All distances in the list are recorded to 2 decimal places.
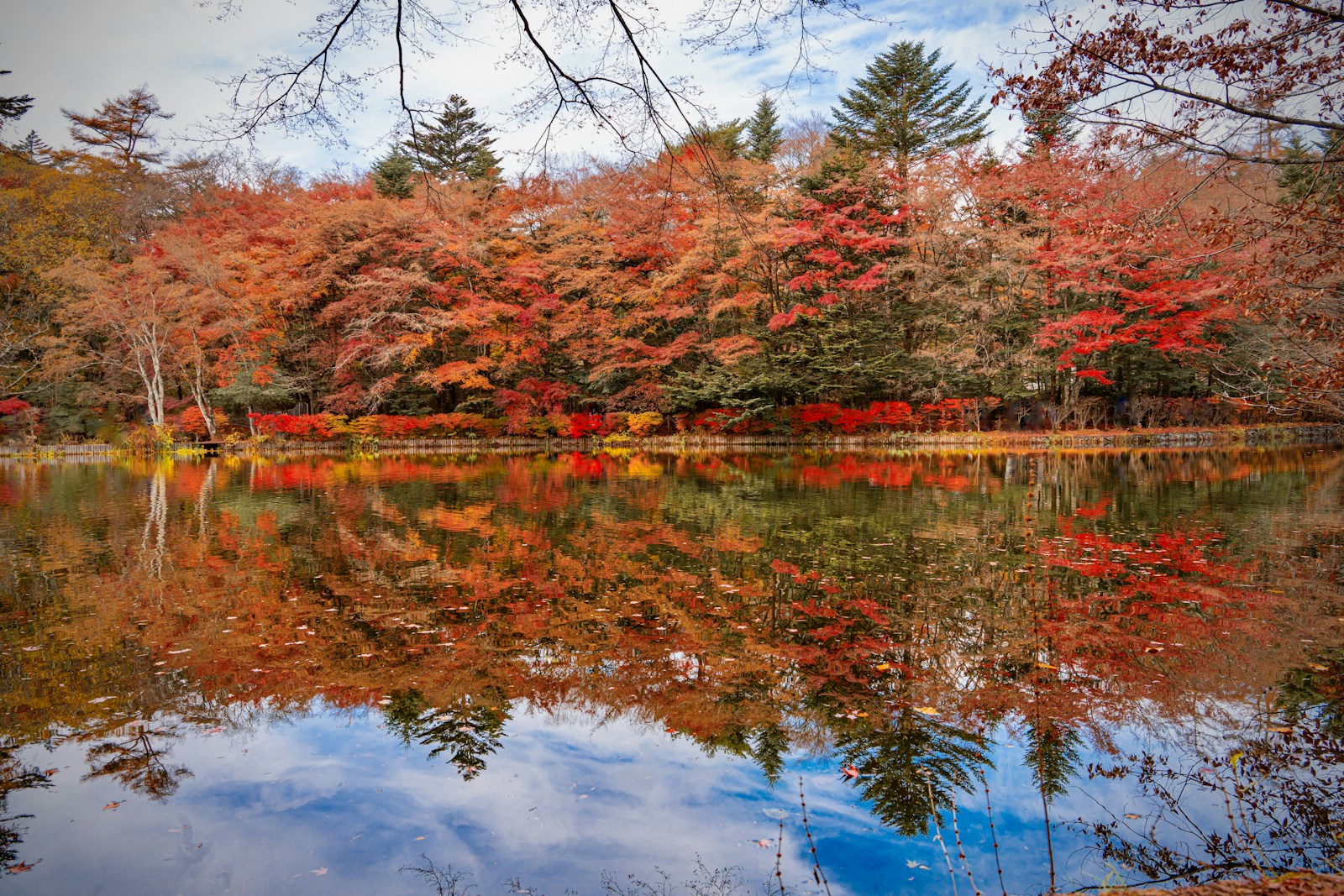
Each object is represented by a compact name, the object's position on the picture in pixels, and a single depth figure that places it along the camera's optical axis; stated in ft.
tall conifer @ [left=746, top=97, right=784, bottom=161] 98.17
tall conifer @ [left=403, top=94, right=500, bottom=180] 97.14
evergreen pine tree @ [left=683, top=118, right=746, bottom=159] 80.02
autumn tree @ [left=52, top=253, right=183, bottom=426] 80.07
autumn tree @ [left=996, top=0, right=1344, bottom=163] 14.14
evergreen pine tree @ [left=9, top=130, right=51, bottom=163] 103.19
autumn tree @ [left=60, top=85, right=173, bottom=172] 109.81
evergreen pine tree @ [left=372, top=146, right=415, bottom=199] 97.86
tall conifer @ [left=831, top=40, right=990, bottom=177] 82.23
